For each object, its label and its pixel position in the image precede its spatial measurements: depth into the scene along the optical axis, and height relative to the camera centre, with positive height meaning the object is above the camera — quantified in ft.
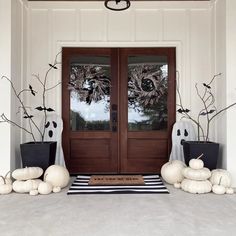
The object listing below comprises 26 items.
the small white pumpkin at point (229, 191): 12.39 -3.05
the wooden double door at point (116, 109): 16.57 +0.54
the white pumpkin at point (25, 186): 12.37 -2.86
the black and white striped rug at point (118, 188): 12.56 -3.10
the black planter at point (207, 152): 13.91 -1.58
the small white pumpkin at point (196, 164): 12.56 -1.95
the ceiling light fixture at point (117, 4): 12.18 +5.06
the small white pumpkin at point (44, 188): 12.27 -2.94
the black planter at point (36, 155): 13.91 -1.74
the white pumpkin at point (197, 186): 12.34 -2.86
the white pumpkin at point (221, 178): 12.56 -2.56
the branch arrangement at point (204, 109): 15.97 +0.54
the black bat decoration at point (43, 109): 15.18 +0.49
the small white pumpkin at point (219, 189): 12.25 -2.96
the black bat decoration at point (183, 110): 15.53 +0.46
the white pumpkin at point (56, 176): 12.73 -2.52
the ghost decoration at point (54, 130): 16.14 -0.64
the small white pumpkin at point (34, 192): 12.21 -3.09
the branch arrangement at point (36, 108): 15.42 +0.57
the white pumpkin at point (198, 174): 12.42 -2.34
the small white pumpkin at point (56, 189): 12.63 -3.08
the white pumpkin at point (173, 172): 13.46 -2.47
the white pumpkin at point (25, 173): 12.40 -2.35
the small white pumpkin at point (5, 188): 12.32 -2.95
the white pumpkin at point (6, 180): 12.61 -2.71
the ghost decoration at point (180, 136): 16.05 -0.95
